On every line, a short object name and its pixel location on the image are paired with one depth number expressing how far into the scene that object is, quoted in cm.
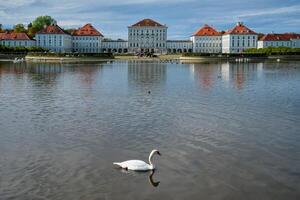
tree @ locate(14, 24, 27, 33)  15525
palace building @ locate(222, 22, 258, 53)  15112
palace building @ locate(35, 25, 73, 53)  14400
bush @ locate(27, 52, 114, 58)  10154
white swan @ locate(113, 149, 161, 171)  1186
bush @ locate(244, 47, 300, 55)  11582
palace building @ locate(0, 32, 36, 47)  14038
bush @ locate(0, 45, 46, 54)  11400
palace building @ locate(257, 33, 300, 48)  14962
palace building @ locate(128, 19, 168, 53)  15912
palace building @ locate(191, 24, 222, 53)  15812
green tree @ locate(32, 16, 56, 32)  16062
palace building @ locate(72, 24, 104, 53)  15388
